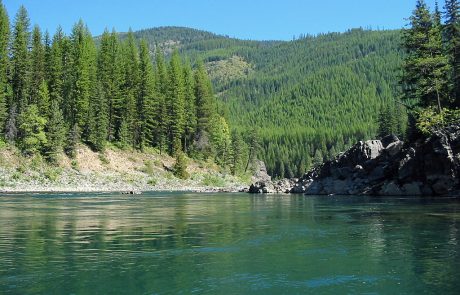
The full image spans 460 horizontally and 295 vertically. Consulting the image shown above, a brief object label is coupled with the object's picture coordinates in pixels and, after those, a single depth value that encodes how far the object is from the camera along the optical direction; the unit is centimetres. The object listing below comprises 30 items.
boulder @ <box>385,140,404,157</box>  6588
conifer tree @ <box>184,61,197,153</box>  11669
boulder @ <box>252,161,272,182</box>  14712
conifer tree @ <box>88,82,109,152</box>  9269
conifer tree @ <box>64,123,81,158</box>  8694
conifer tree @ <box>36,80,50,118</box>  8798
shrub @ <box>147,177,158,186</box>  9150
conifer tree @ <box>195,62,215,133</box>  12094
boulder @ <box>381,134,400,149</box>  7079
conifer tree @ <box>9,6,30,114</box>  8830
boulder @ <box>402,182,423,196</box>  5881
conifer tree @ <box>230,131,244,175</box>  12542
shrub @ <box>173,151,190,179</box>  10044
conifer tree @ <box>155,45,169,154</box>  10862
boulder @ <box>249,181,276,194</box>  8188
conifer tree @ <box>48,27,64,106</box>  9394
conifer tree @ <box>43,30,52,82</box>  9544
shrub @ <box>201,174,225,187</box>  10400
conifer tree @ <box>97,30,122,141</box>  10262
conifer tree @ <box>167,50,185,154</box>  11125
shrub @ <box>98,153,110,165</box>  9069
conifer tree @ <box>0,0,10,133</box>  8238
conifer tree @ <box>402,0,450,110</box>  6444
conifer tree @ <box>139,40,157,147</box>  10750
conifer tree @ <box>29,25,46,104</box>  9075
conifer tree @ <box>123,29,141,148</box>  10344
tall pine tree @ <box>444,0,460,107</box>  6550
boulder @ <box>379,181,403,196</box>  6103
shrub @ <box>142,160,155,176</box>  9556
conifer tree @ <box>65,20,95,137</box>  9519
